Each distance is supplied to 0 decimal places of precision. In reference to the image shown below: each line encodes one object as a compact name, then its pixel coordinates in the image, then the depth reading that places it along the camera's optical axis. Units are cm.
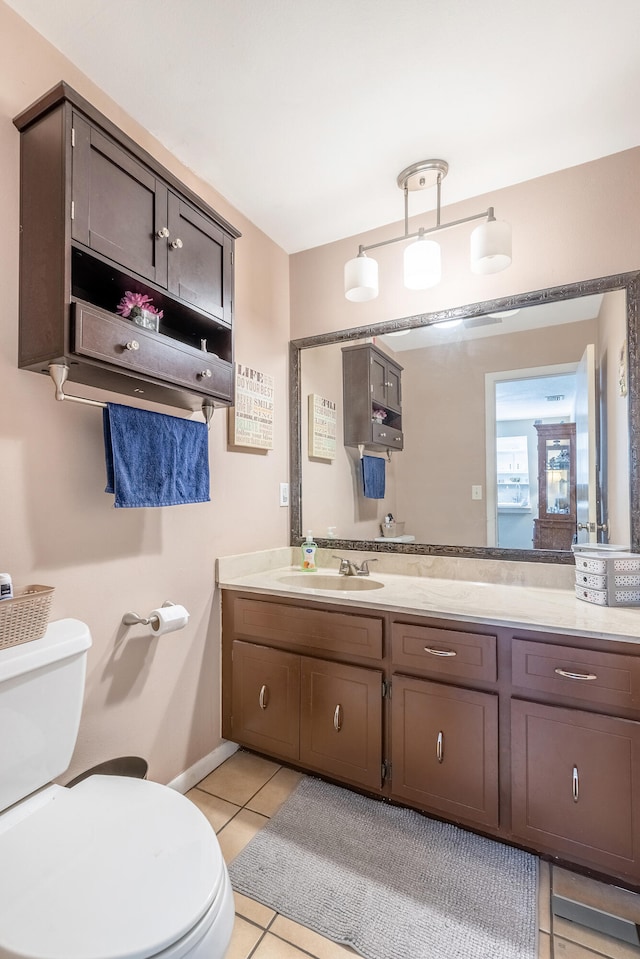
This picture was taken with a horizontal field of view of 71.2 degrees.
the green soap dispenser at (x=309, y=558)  218
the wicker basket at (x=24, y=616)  105
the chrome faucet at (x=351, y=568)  204
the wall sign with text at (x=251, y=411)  199
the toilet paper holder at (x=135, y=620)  150
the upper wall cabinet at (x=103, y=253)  114
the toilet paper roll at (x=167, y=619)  149
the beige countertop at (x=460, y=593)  135
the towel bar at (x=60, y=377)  119
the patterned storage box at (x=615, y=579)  147
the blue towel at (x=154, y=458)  137
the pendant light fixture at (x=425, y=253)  165
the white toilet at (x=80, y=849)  73
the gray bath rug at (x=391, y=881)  116
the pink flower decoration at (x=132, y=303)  135
